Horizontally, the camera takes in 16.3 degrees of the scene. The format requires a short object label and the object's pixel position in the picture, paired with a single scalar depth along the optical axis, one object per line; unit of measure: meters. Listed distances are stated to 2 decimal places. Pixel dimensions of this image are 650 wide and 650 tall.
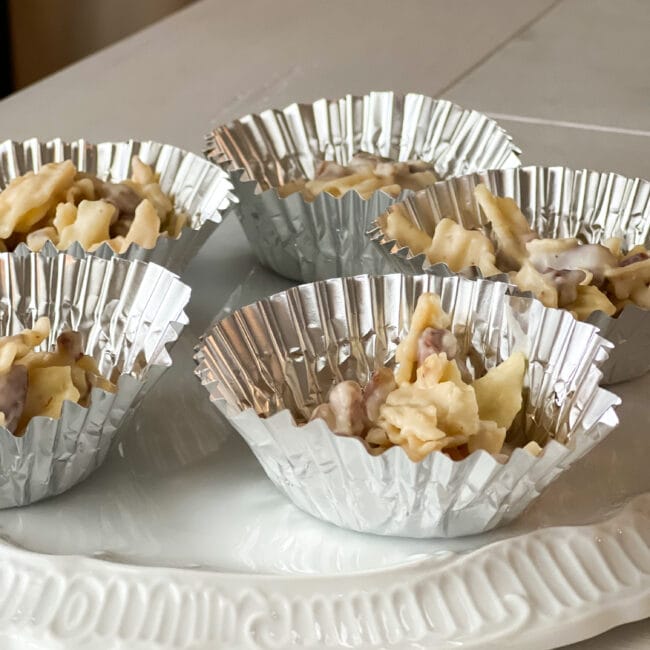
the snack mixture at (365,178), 0.53
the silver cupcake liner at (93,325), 0.44
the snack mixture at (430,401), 0.43
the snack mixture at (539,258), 0.48
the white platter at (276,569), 0.41
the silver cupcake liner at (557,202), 0.53
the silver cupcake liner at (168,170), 0.52
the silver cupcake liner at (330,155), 0.53
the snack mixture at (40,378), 0.44
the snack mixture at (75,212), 0.51
